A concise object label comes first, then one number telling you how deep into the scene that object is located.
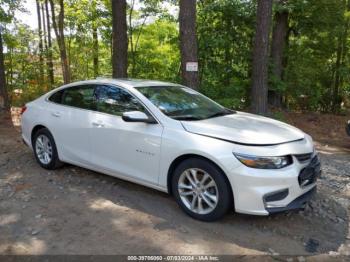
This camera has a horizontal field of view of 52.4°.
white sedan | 3.57
